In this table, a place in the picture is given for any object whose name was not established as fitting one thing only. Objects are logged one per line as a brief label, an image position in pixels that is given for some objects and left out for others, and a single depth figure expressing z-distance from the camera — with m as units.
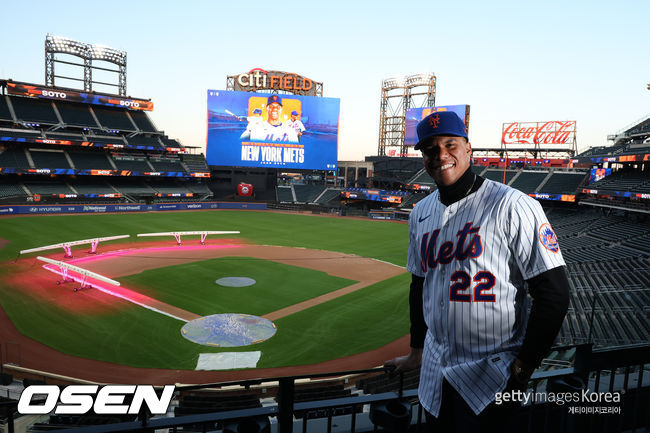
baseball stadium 9.06
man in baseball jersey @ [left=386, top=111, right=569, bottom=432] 2.26
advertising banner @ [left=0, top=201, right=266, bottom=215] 42.00
